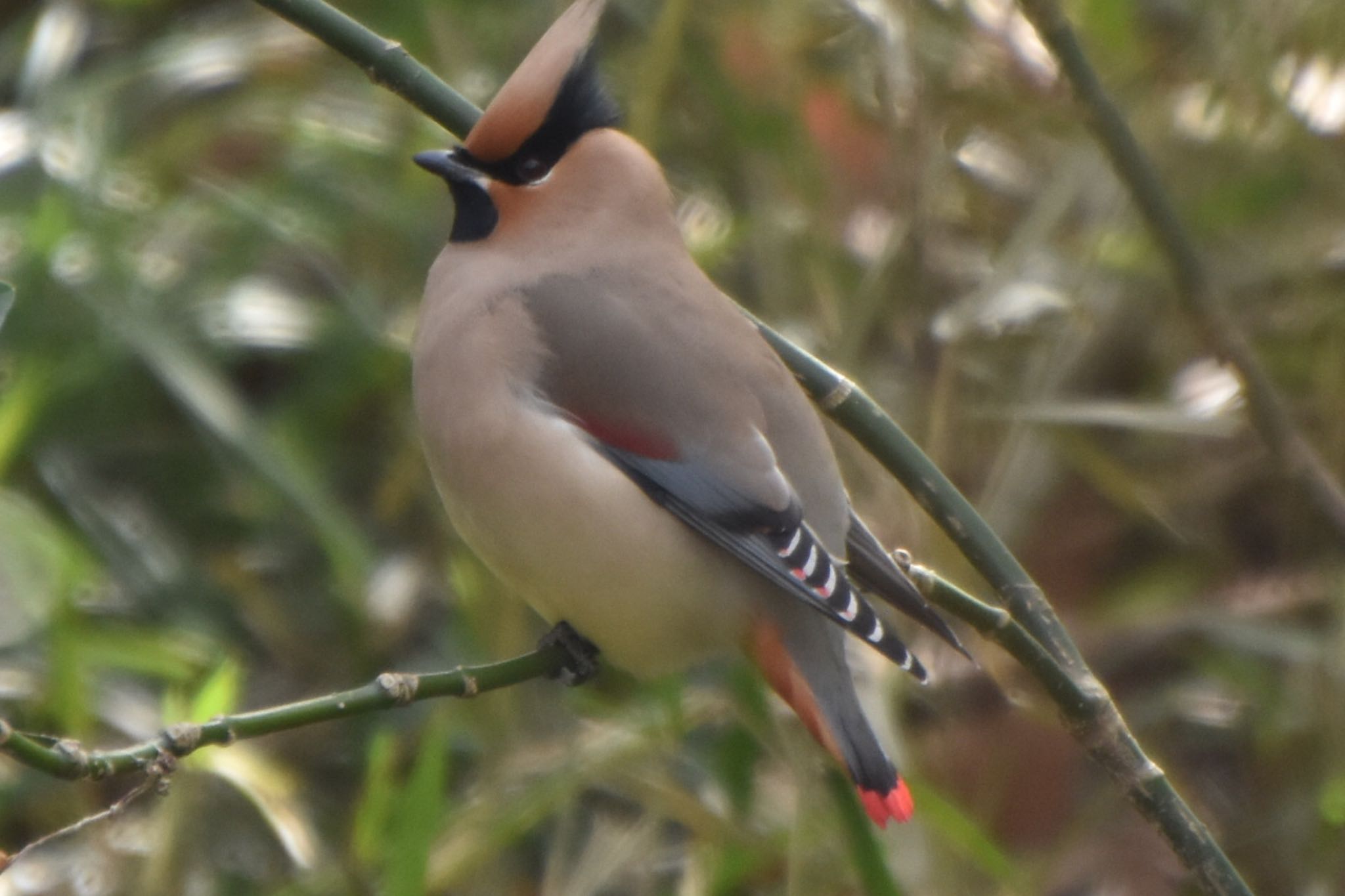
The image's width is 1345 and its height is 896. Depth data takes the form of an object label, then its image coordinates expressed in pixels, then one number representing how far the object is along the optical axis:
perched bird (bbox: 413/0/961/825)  4.75
